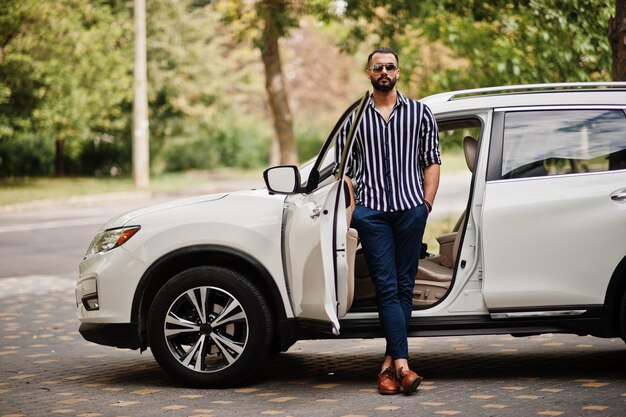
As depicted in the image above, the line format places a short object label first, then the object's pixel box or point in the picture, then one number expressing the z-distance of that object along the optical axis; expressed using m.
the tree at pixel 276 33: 18.72
